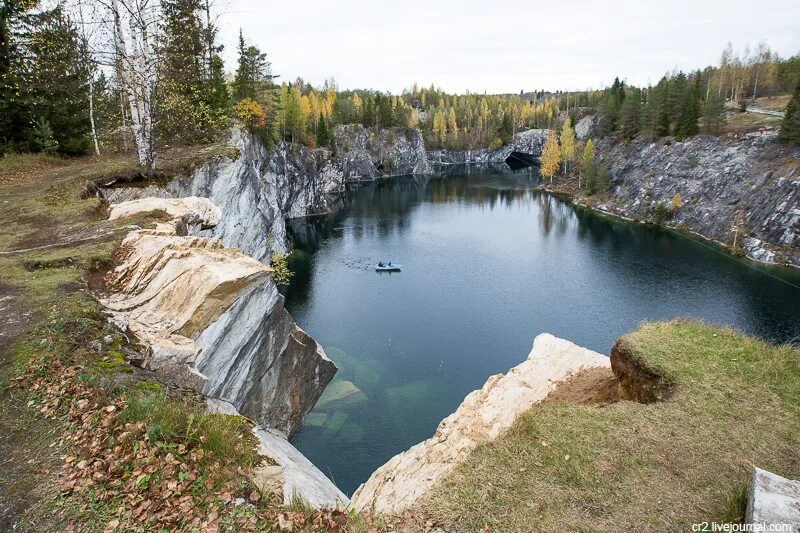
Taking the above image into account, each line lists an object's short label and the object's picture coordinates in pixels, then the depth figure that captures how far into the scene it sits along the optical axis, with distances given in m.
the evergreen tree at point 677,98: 87.25
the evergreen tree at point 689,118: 84.19
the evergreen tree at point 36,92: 23.44
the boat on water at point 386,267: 56.19
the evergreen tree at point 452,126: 163.62
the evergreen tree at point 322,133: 106.75
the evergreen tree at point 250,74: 55.34
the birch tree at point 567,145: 112.35
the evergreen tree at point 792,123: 64.06
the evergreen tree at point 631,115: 97.25
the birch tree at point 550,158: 112.19
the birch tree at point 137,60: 16.09
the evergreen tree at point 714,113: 81.00
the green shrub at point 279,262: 45.78
